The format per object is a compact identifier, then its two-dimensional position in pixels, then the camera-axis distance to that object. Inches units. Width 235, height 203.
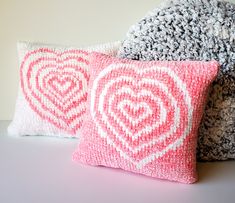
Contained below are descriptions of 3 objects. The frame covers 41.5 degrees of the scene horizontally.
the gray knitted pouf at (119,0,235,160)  34.3
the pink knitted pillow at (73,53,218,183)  30.9
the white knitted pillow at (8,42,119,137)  41.0
